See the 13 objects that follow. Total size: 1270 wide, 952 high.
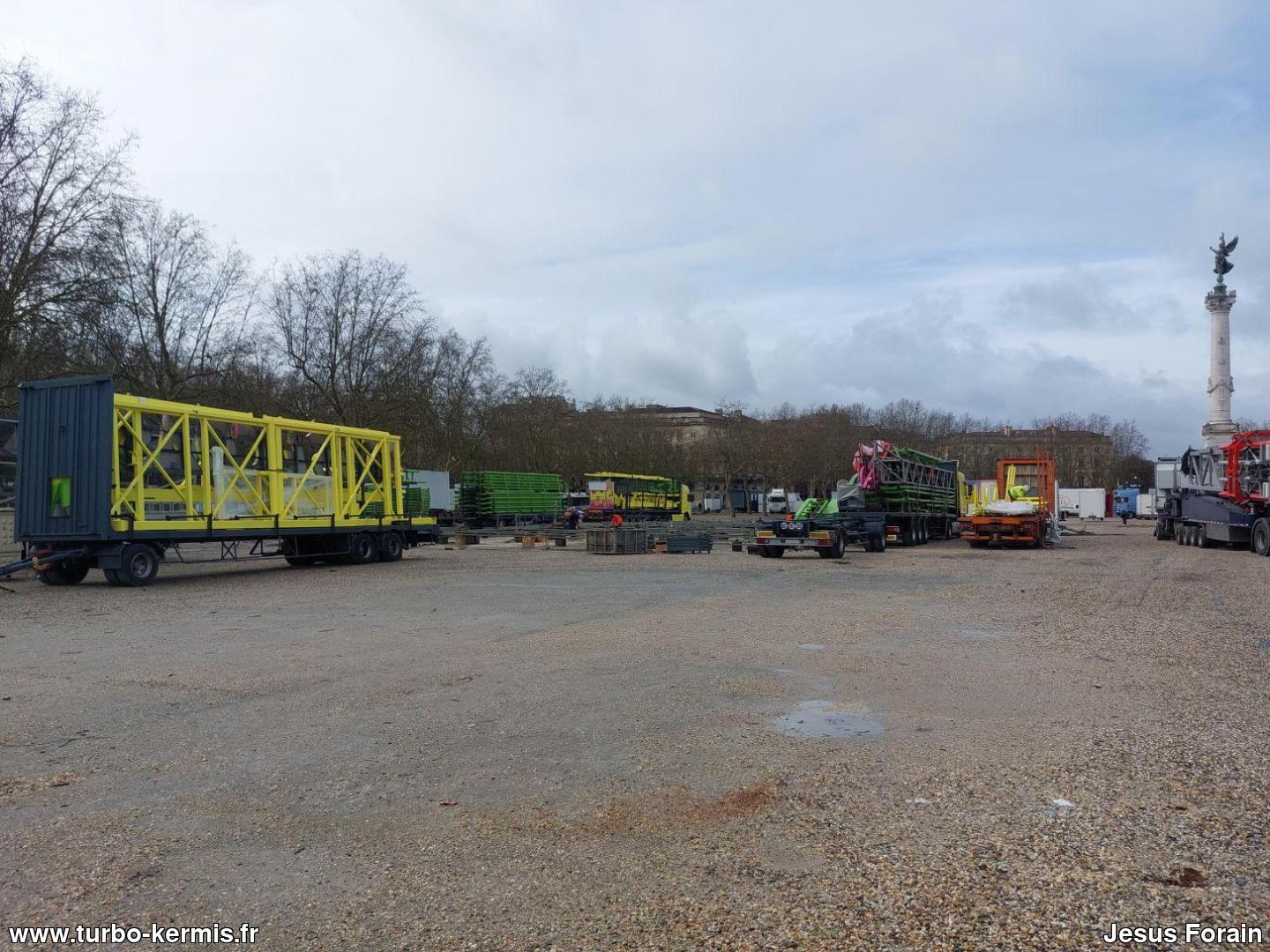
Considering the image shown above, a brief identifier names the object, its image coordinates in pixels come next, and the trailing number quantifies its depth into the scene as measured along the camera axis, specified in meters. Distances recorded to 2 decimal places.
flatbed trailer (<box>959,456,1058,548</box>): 28.69
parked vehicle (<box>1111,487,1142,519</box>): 67.94
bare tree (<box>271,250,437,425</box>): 47.94
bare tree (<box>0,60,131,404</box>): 25.77
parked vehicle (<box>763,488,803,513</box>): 71.60
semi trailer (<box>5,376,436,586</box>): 16.50
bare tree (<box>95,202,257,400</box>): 34.69
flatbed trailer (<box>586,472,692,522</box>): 53.66
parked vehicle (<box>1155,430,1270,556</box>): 25.59
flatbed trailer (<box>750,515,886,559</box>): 24.31
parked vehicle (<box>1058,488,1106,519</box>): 72.56
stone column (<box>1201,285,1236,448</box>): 57.71
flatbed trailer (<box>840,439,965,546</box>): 29.22
